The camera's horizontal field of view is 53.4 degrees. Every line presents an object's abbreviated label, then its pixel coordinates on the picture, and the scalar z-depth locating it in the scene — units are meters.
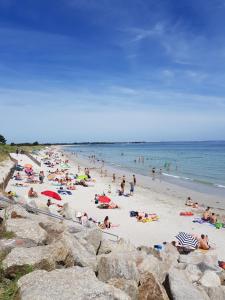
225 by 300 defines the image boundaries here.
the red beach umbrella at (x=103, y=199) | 15.79
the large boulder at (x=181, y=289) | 4.36
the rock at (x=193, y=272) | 5.90
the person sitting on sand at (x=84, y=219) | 10.22
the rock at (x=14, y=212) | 6.29
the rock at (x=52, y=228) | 5.56
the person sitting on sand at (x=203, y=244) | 10.31
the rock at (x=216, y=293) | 5.11
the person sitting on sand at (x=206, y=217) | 14.07
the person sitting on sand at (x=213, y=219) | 13.68
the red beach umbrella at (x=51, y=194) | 15.20
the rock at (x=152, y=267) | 5.14
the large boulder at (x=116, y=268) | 4.55
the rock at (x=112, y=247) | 6.05
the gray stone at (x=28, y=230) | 5.19
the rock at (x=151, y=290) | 4.27
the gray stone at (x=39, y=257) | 4.17
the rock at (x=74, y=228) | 6.76
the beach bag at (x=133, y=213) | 14.07
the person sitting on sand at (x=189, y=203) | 17.35
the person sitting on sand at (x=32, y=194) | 15.75
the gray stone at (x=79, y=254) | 4.66
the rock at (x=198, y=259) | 7.51
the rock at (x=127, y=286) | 4.18
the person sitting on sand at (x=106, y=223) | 11.98
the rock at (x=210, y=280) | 5.75
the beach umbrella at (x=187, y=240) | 10.07
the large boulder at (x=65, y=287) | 3.48
